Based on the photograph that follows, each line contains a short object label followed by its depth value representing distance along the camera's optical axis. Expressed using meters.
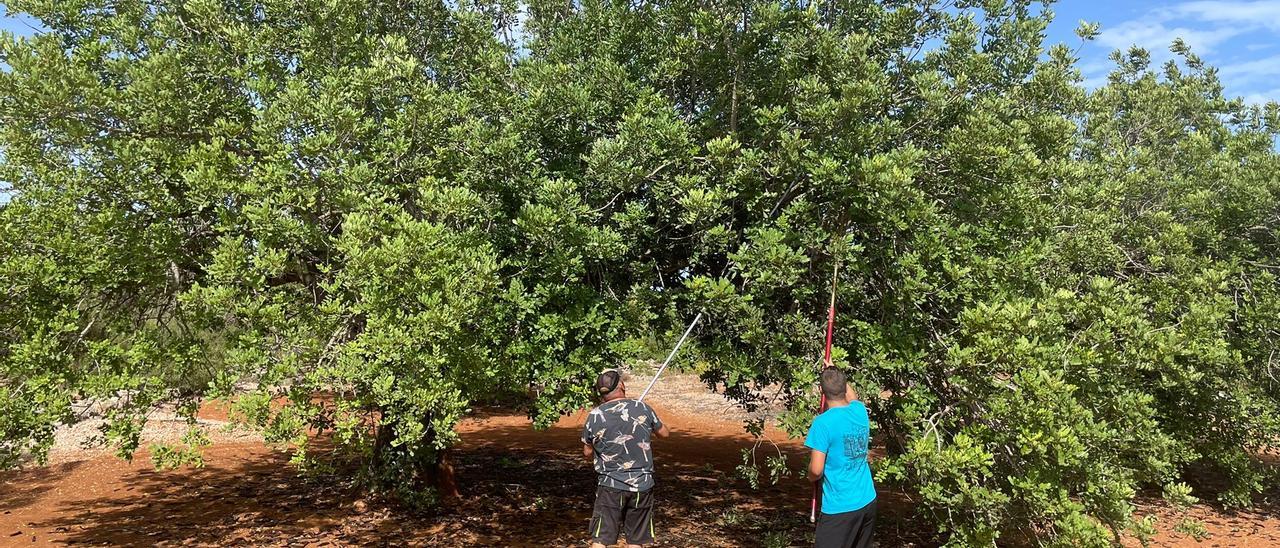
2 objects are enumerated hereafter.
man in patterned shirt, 5.47
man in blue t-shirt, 4.60
